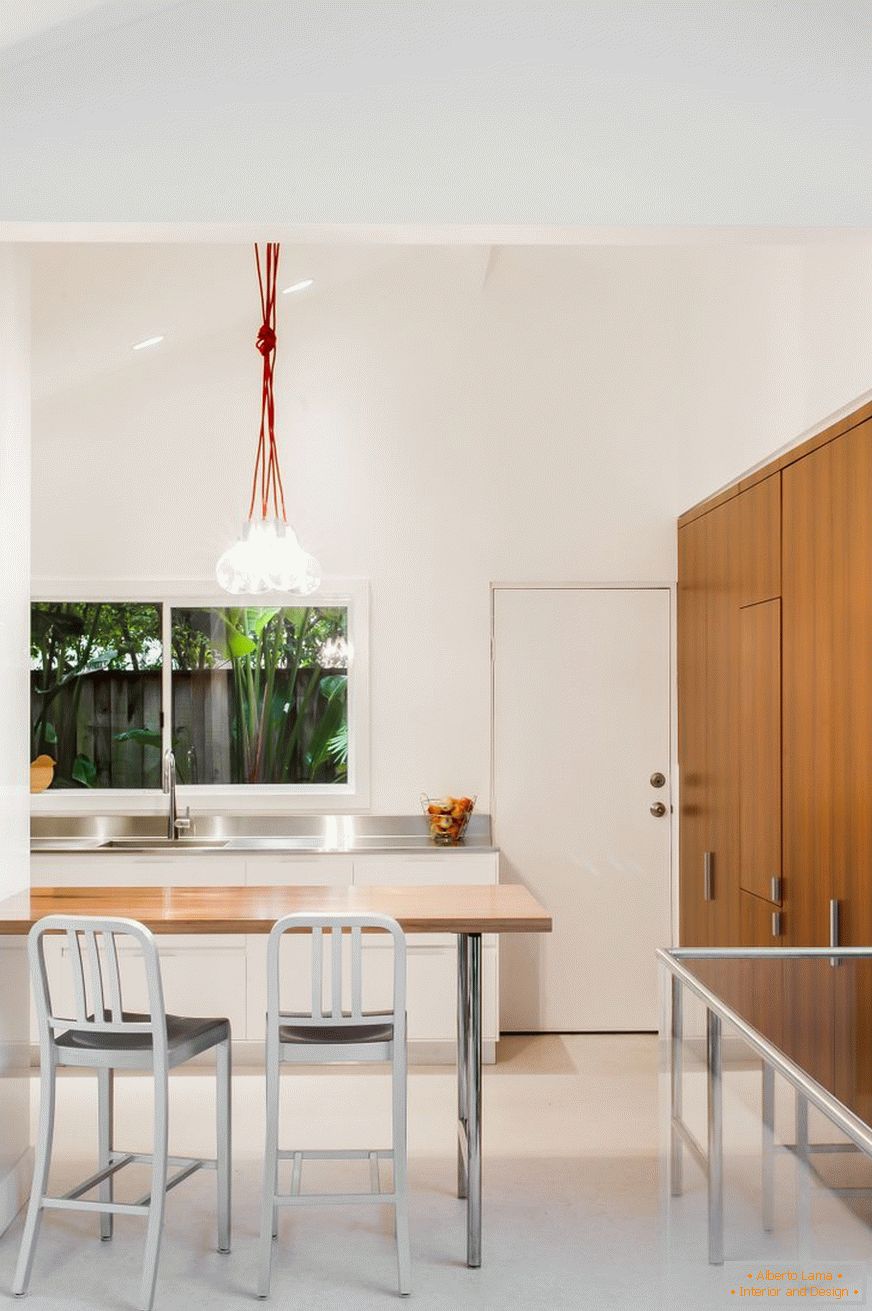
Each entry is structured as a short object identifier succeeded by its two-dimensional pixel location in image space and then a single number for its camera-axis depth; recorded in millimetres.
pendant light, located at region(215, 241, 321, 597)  4301
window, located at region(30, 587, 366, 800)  6027
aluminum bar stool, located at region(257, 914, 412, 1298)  3232
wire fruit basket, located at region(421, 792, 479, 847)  5691
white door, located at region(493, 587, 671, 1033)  5945
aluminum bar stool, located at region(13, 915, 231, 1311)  3197
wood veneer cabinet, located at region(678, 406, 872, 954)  3631
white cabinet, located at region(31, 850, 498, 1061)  5375
